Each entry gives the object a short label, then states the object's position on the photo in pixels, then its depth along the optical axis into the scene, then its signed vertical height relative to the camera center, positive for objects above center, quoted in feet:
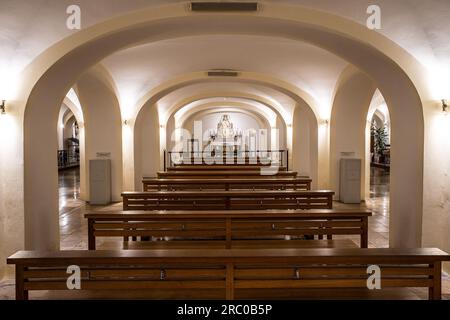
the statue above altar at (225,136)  89.15 +2.73
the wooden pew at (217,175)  33.83 -2.13
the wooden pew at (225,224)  16.47 -3.03
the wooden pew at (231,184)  27.76 -2.35
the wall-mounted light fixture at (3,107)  15.52 +1.54
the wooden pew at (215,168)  40.73 -1.93
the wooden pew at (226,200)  21.53 -2.72
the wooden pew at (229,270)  10.46 -3.11
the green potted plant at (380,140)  78.49 +1.71
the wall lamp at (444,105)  15.85 +1.67
